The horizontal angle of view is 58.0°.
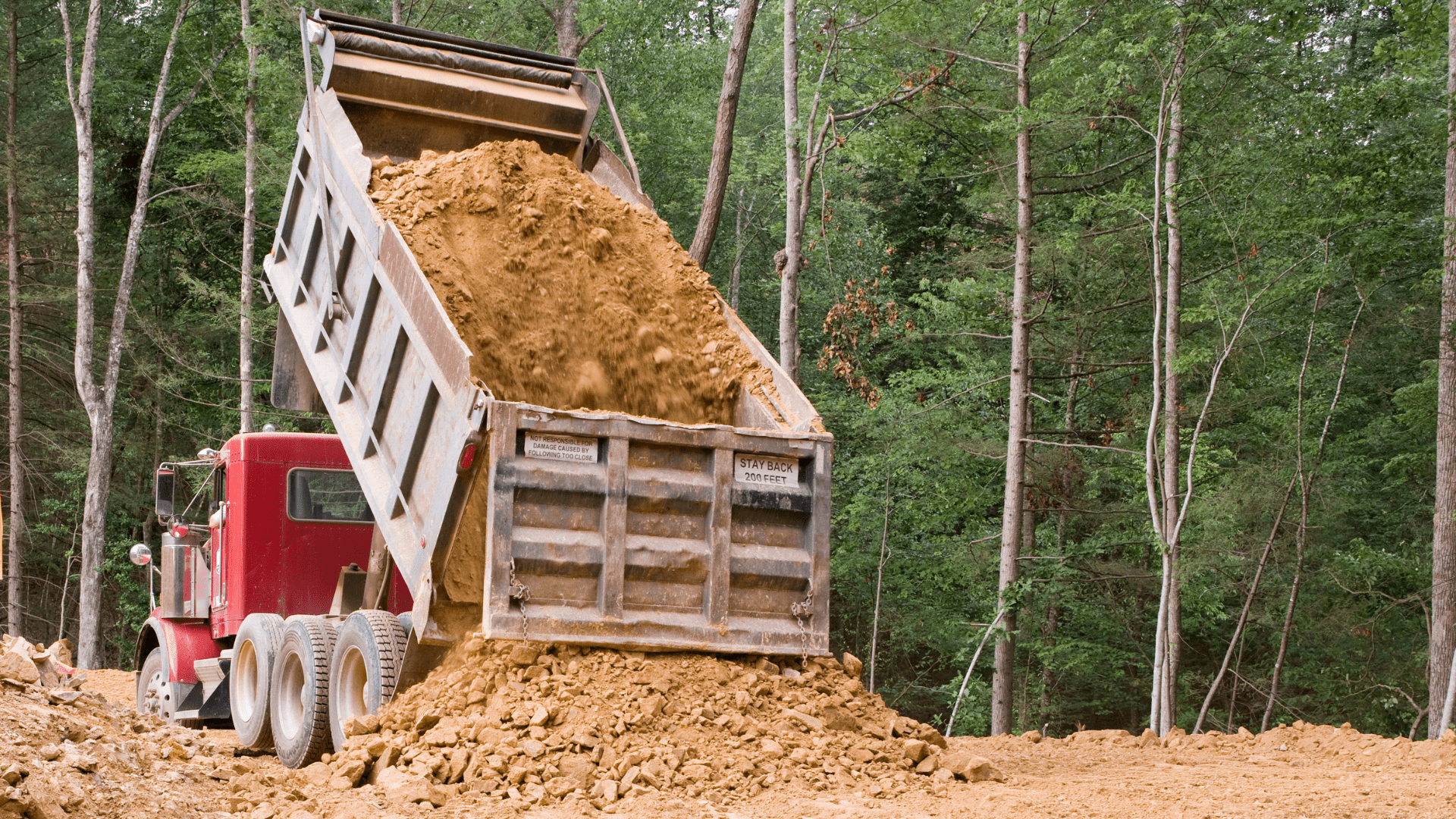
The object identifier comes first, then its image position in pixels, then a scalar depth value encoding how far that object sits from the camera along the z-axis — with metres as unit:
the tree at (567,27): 22.11
